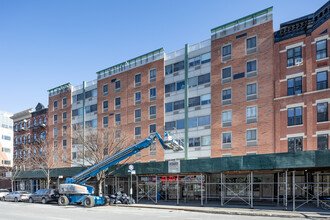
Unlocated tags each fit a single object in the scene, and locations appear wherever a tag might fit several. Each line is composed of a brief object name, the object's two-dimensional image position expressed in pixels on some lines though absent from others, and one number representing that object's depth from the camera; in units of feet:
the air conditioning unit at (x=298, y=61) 100.99
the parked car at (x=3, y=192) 135.03
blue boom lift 86.50
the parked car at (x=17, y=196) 119.96
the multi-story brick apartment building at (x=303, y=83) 95.45
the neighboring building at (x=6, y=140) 263.70
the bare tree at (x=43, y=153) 163.53
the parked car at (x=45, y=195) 105.96
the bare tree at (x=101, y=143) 116.47
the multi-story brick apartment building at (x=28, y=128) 200.44
